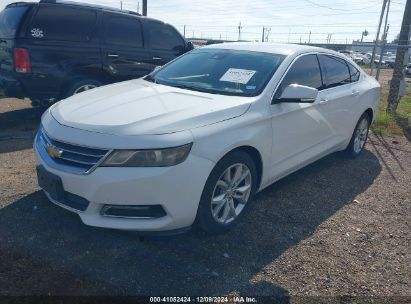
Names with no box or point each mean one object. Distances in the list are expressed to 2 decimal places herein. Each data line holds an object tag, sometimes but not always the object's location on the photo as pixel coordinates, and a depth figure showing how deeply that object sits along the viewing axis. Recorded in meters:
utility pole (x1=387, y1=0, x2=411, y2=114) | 9.11
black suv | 6.07
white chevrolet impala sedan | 2.76
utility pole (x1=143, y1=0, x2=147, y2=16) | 18.32
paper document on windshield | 3.81
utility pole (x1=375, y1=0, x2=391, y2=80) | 8.58
